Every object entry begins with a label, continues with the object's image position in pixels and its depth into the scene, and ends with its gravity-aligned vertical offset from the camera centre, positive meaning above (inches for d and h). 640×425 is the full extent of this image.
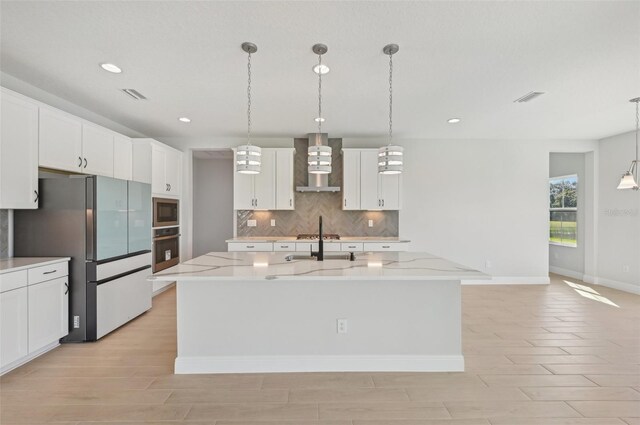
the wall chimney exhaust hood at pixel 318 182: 193.5 +20.3
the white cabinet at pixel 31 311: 94.1 -33.7
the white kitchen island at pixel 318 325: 97.0 -35.8
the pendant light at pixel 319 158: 104.4 +18.9
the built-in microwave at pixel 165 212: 175.5 +0.2
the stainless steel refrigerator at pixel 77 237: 118.4 -9.8
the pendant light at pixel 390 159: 105.6 +18.9
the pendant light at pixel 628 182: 153.5 +16.3
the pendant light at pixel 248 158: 101.8 +18.3
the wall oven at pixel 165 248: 174.6 -21.3
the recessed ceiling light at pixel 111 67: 107.9 +52.0
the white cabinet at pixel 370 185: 200.5 +18.5
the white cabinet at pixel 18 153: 103.3 +20.8
